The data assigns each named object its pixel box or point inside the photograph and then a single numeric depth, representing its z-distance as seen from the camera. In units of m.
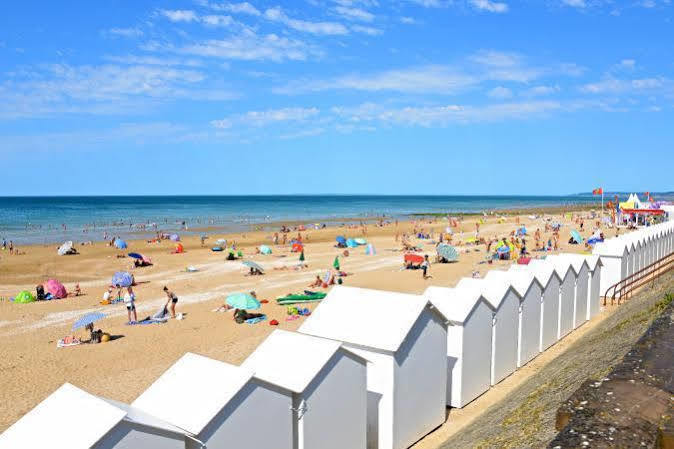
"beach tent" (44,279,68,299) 24.84
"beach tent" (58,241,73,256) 40.09
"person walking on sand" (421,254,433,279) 27.31
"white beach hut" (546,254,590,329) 17.42
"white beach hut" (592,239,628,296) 21.16
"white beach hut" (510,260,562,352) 14.98
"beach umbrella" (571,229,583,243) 41.44
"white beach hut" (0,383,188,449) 5.29
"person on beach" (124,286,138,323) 19.78
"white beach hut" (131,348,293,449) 6.30
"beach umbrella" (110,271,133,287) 25.75
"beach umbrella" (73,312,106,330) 17.20
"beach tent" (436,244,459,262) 32.78
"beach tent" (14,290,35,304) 23.83
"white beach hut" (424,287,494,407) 11.27
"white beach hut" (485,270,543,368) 13.73
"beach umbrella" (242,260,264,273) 28.44
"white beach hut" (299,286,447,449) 9.23
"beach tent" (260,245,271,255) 38.52
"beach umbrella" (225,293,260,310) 19.08
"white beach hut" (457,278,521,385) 12.49
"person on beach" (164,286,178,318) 20.12
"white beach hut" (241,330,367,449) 7.45
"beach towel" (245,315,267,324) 19.25
